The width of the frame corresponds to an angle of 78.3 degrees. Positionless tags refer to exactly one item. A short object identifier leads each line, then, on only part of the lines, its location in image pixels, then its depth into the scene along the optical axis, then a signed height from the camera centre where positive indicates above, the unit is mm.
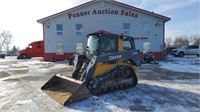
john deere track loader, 4419 -684
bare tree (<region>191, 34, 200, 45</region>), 51139 +5658
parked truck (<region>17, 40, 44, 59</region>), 17002 +223
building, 14167 +3127
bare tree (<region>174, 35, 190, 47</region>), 50289 +5048
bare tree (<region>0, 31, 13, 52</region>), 50852 +5351
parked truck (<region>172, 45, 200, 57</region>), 18538 +226
